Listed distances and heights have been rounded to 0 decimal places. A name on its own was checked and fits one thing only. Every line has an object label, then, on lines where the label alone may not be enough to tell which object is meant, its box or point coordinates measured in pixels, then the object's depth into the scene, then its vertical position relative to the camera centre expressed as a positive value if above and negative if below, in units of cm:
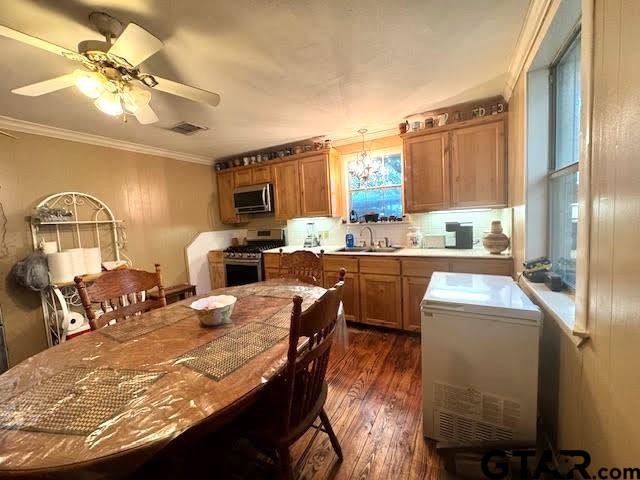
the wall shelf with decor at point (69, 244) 243 -8
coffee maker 285 -18
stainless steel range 371 -43
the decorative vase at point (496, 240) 244 -24
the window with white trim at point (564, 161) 144 +30
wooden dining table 62 -50
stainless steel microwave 383 +43
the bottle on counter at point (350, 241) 353 -25
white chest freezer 129 -78
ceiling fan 123 +87
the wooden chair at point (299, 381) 97 -65
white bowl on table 131 -41
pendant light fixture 343 +73
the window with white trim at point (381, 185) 338 +47
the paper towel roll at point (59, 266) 241 -26
